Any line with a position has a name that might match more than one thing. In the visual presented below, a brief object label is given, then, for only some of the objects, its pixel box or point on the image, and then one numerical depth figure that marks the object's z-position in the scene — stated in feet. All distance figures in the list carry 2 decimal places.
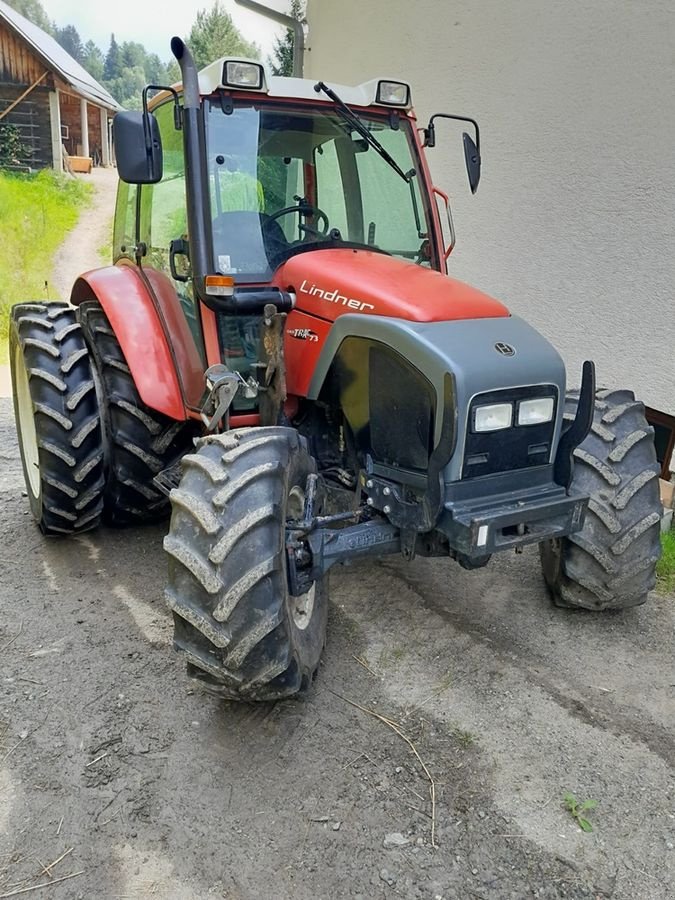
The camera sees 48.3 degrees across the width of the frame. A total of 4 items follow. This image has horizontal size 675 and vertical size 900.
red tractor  8.23
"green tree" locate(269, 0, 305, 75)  71.31
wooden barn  66.44
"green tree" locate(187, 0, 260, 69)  165.37
